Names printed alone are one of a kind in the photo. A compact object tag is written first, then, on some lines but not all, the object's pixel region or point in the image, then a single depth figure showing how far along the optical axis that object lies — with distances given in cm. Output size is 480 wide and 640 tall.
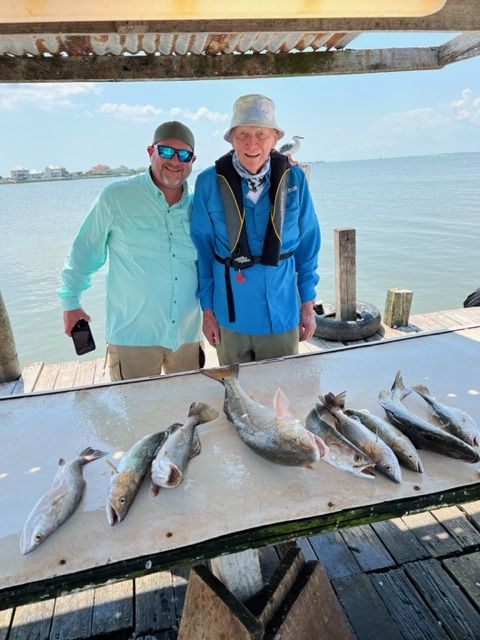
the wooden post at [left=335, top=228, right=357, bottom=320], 618
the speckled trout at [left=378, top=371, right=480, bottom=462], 174
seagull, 576
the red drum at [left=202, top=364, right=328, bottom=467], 167
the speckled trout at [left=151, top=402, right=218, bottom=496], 164
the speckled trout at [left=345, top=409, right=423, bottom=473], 172
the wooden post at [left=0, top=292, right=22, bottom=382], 478
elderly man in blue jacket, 285
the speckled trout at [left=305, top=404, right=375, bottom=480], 169
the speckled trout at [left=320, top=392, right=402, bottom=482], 168
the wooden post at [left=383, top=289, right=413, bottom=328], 649
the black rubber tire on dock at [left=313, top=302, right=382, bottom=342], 607
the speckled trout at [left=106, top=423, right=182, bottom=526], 154
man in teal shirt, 295
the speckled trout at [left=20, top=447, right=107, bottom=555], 143
